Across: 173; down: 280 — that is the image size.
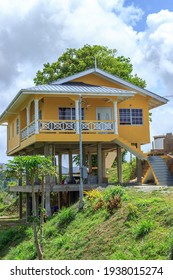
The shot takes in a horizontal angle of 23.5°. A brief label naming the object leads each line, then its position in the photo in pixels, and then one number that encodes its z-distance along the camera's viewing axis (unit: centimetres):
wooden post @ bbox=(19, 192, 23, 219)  2875
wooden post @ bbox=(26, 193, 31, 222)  2613
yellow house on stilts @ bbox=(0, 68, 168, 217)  2070
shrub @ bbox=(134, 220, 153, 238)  1130
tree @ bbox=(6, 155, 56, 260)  1232
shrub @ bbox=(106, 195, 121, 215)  1425
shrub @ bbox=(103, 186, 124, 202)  1525
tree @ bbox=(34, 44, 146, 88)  3316
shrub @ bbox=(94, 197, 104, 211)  1529
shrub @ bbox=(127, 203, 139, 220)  1282
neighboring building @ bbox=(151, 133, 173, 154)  2672
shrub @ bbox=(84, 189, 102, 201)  1647
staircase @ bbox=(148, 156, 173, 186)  2272
